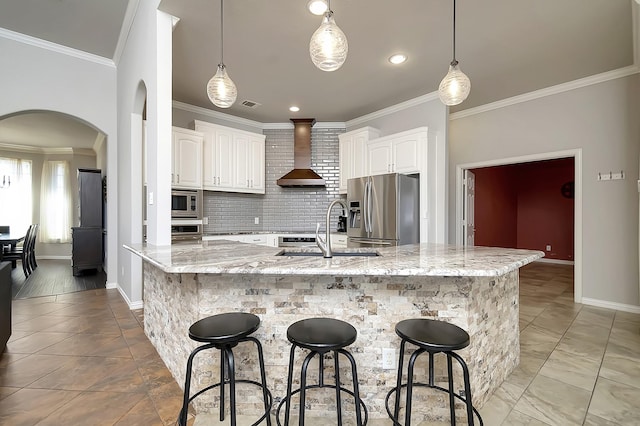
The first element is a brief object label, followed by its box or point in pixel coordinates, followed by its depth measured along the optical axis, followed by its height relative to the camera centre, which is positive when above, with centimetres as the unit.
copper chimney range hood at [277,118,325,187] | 530 +115
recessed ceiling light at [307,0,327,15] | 244 +169
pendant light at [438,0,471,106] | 230 +97
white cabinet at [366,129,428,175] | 410 +86
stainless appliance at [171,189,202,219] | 408 +14
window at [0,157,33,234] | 711 +48
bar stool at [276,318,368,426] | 129 -54
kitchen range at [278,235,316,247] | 504 -45
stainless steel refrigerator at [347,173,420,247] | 401 +4
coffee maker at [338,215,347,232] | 510 -16
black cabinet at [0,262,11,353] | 231 -70
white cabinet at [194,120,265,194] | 462 +87
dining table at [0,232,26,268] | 524 -47
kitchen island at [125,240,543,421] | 167 -52
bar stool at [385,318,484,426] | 128 -54
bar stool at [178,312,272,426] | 133 -53
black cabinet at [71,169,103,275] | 535 -23
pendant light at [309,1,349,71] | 176 +99
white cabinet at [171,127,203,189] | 411 +77
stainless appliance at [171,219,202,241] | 407 -21
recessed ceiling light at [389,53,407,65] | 327 +169
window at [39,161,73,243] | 757 +31
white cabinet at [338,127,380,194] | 483 +100
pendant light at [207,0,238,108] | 240 +99
